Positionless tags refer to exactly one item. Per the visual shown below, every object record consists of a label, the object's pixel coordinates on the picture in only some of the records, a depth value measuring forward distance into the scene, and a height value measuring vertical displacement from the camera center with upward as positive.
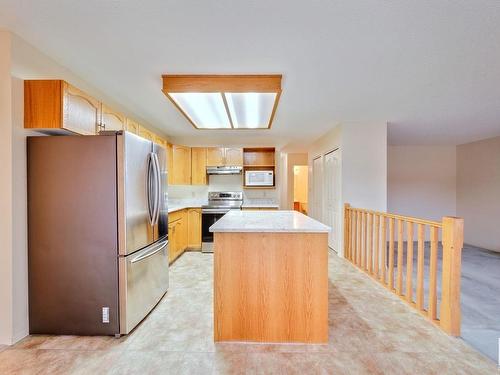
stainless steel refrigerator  2.04 -0.41
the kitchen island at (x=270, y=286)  1.96 -0.80
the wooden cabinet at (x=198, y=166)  5.22 +0.40
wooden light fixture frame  2.50 +1.03
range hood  5.21 +0.33
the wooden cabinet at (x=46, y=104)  1.98 +0.65
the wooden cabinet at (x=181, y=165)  5.05 +0.40
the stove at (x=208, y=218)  4.67 -0.63
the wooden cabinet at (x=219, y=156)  5.23 +0.61
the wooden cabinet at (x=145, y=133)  3.54 +0.77
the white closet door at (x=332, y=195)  4.51 -0.19
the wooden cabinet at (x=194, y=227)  4.82 -0.82
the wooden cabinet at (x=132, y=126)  3.17 +0.78
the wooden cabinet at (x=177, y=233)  3.92 -0.83
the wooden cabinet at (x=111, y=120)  2.60 +0.74
